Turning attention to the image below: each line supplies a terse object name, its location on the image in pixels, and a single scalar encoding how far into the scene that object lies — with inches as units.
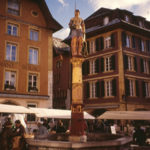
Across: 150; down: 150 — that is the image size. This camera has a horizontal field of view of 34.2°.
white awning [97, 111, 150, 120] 531.5
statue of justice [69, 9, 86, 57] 377.4
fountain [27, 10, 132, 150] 261.4
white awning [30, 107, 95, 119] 542.5
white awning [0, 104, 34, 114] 461.1
